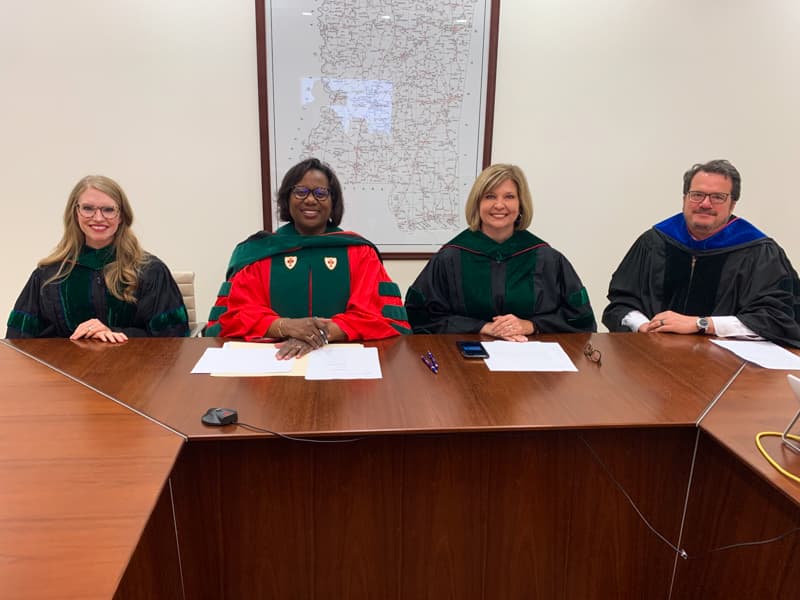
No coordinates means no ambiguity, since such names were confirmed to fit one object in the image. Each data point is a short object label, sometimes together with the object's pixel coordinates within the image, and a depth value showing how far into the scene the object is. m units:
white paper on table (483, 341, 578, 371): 1.68
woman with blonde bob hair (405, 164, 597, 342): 2.23
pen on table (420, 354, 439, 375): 1.63
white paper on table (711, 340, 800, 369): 1.72
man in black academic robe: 2.07
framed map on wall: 2.93
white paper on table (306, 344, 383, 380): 1.58
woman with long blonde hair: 2.06
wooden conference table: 1.34
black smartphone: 1.76
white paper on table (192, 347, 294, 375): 1.60
